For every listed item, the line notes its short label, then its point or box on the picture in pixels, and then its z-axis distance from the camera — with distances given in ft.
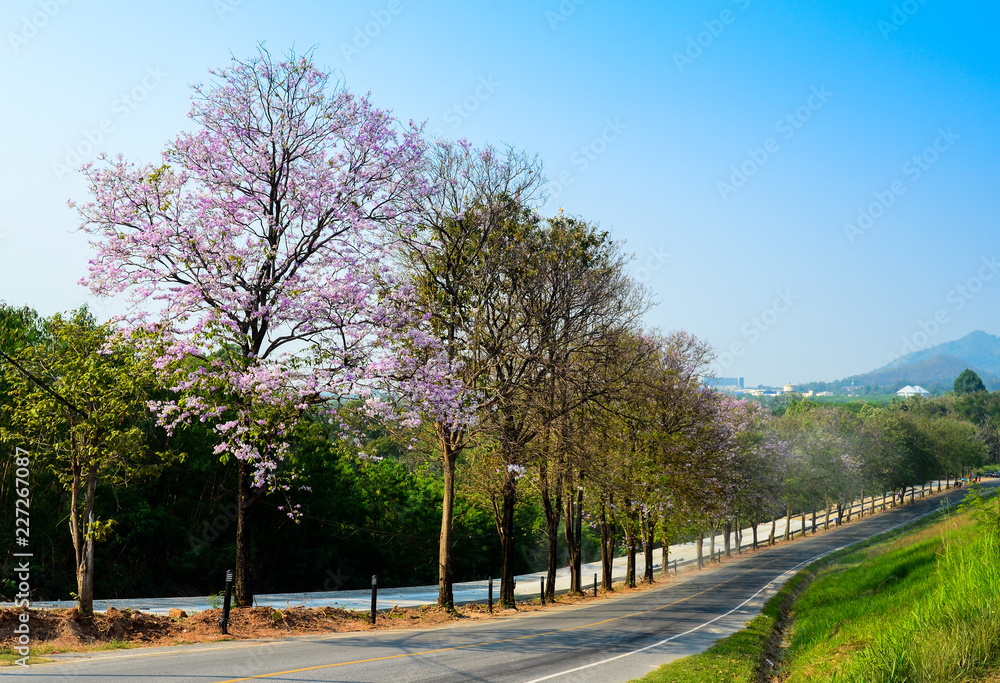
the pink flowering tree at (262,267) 51.37
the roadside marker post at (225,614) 46.91
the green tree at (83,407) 46.85
